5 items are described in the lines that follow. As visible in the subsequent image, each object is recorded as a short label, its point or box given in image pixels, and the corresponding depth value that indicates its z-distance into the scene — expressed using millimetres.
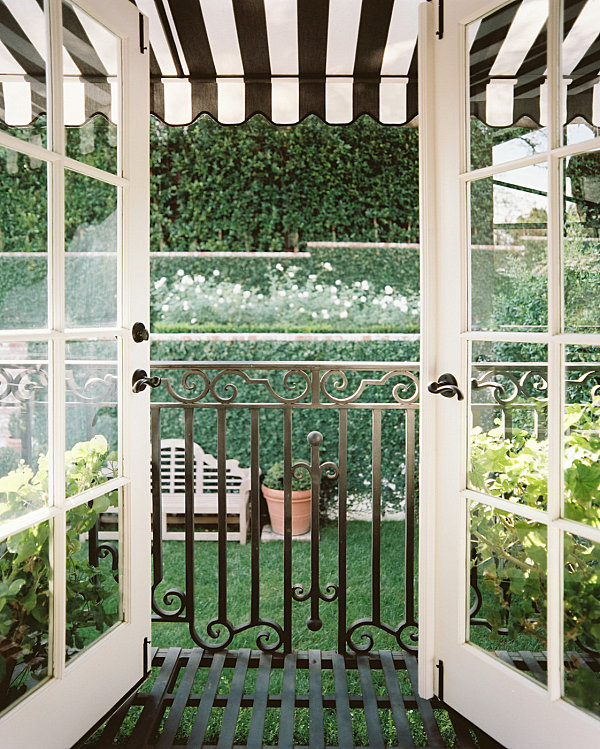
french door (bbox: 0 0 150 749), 1354
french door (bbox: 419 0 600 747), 1365
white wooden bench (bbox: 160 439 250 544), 4211
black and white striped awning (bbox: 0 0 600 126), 1357
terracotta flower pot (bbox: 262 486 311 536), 4379
